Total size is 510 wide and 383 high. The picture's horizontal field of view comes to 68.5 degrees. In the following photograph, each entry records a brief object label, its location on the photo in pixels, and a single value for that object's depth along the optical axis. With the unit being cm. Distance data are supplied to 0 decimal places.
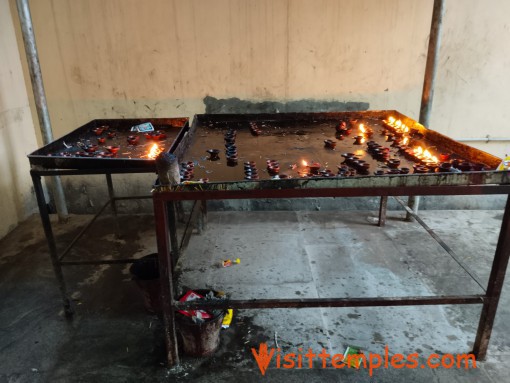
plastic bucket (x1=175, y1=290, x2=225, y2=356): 225
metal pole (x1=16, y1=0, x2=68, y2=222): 356
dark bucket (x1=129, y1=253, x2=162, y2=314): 258
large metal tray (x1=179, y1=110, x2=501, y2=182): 231
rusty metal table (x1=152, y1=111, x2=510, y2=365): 194
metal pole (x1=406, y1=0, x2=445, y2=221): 349
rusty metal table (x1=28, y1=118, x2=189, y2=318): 235
